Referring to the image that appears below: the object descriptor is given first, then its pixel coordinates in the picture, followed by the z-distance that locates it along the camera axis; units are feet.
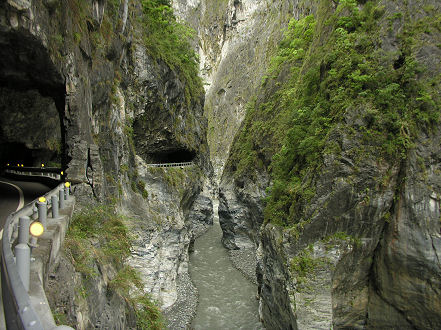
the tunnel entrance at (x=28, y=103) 31.61
